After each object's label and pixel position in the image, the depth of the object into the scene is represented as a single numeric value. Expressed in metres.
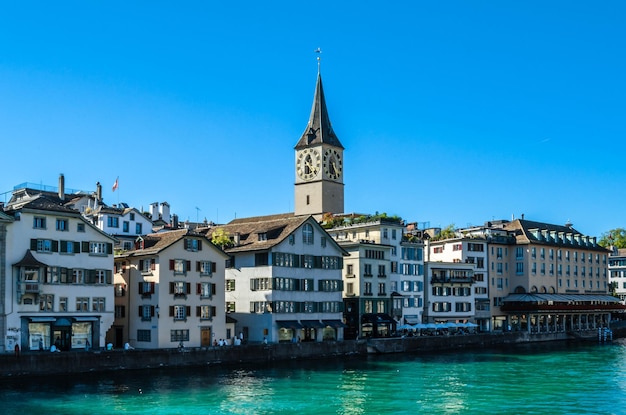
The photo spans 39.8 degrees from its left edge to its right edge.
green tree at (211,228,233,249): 101.31
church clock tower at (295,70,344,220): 155.50
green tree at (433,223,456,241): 136.62
